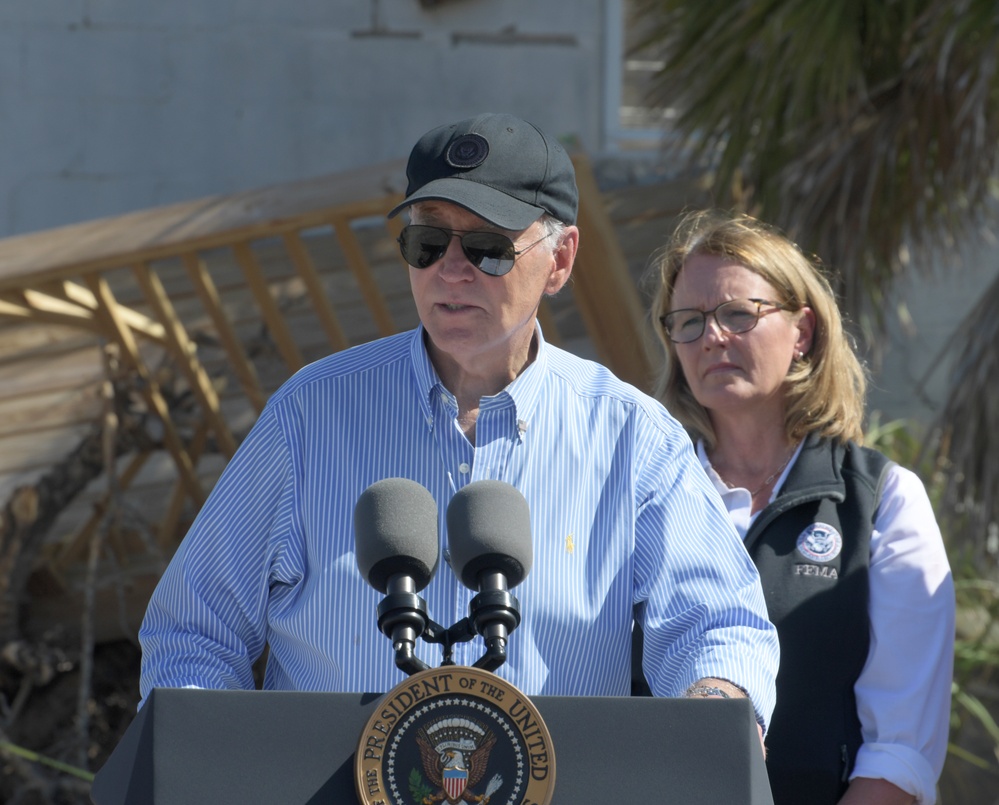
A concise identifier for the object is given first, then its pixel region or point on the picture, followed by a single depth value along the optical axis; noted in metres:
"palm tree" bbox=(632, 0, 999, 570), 8.77
